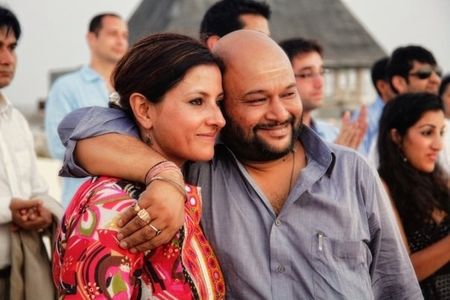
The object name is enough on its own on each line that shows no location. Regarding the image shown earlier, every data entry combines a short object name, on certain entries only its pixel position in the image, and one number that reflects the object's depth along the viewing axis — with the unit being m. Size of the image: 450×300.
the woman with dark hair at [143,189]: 1.87
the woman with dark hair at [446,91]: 6.89
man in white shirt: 3.18
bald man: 2.26
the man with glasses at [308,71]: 5.16
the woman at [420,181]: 3.50
